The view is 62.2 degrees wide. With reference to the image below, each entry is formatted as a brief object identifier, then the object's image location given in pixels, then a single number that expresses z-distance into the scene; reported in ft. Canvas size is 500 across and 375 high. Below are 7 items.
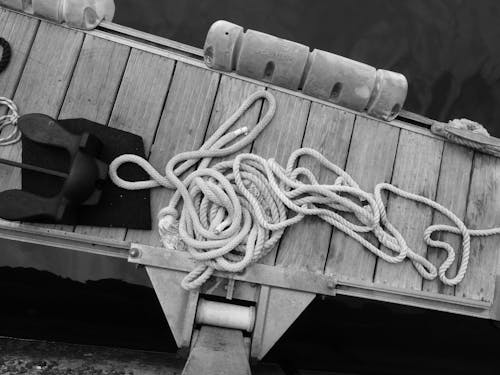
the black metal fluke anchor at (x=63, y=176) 6.61
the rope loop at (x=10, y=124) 7.34
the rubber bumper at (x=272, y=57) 7.77
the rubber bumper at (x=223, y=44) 7.74
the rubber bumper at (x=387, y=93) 8.02
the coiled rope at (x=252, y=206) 6.99
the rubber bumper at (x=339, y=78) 7.91
